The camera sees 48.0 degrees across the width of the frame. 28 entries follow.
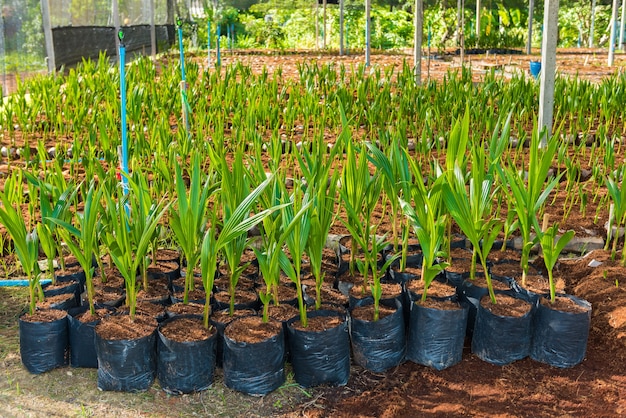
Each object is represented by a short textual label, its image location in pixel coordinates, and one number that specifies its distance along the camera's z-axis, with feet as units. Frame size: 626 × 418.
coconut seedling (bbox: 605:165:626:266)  8.14
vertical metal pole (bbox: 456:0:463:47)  43.68
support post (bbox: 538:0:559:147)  13.08
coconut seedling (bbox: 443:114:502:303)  7.30
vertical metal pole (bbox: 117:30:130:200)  9.35
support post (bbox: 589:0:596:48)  49.95
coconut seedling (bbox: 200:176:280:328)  6.67
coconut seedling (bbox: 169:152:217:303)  7.09
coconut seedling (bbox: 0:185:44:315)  7.11
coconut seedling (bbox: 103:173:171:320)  6.94
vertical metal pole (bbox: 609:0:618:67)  31.85
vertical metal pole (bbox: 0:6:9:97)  20.98
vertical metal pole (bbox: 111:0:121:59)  28.52
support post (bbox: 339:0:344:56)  32.76
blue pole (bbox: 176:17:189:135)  12.08
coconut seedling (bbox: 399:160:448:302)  7.24
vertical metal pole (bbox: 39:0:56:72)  25.09
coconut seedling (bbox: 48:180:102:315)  7.10
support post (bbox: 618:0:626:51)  39.06
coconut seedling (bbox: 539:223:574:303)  7.30
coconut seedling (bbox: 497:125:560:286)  7.39
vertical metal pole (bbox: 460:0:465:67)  28.64
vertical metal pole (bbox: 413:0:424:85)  20.99
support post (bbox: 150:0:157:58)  41.07
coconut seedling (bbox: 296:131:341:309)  7.16
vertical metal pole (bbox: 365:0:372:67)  27.81
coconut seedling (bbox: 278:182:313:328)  7.04
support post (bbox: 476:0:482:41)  41.38
